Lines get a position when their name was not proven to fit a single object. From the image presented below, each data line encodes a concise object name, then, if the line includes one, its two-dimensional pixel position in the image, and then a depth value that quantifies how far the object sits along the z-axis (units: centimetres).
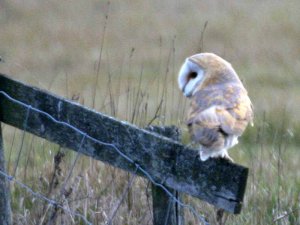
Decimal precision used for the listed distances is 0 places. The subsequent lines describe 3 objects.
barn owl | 947
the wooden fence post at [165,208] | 995
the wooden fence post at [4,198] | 1126
